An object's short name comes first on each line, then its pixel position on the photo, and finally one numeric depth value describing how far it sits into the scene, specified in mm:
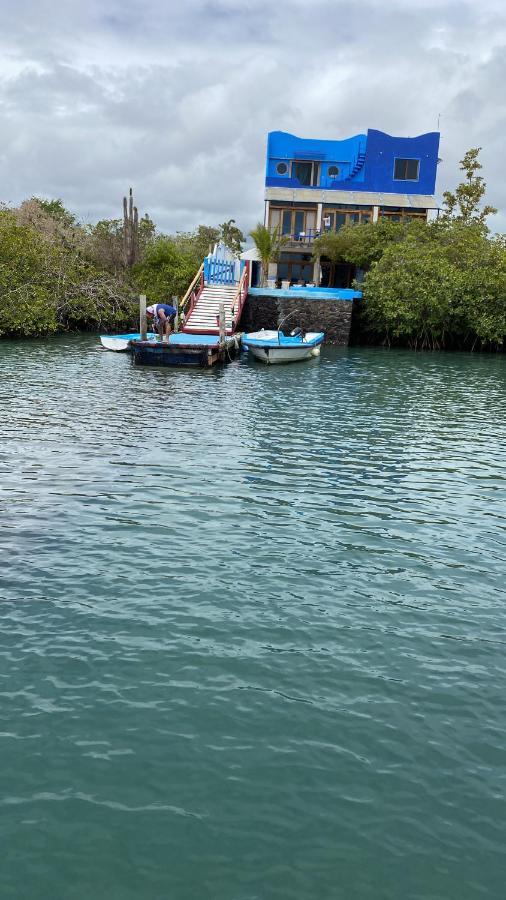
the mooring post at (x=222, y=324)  31859
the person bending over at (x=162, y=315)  30094
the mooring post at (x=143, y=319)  30906
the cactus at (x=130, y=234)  52125
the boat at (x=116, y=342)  34025
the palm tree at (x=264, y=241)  48344
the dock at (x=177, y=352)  29297
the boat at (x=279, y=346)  31719
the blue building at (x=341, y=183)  53969
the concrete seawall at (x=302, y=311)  43906
